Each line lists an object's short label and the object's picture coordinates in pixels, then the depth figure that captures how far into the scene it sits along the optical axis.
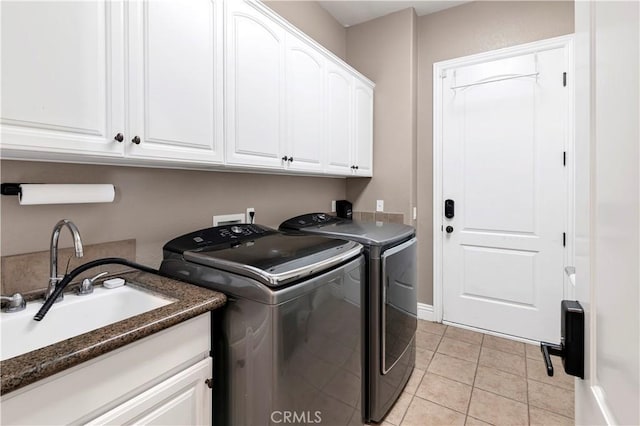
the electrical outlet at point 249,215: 2.03
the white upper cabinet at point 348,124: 2.32
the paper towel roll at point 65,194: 1.04
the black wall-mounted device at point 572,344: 0.60
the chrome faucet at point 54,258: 1.05
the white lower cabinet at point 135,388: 0.70
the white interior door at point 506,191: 2.45
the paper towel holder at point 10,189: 1.05
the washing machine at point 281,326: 1.08
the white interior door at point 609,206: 0.38
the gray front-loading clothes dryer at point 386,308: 1.67
